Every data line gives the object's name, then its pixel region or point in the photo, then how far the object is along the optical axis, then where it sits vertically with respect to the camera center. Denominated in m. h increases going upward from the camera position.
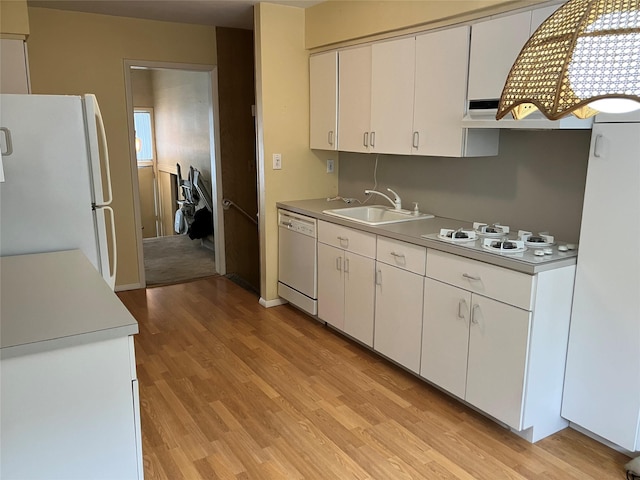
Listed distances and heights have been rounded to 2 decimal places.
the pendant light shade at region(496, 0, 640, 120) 0.85 +0.14
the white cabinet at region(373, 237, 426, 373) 2.96 -0.94
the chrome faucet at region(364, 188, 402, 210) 3.76 -0.43
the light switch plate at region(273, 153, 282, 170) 4.21 -0.15
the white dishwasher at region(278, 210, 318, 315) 3.93 -0.93
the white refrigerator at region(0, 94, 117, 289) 2.36 -0.17
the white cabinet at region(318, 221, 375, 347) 3.36 -0.94
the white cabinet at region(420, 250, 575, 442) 2.37 -0.94
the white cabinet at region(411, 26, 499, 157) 2.95 +0.27
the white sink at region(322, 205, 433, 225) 3.62 -0.51
